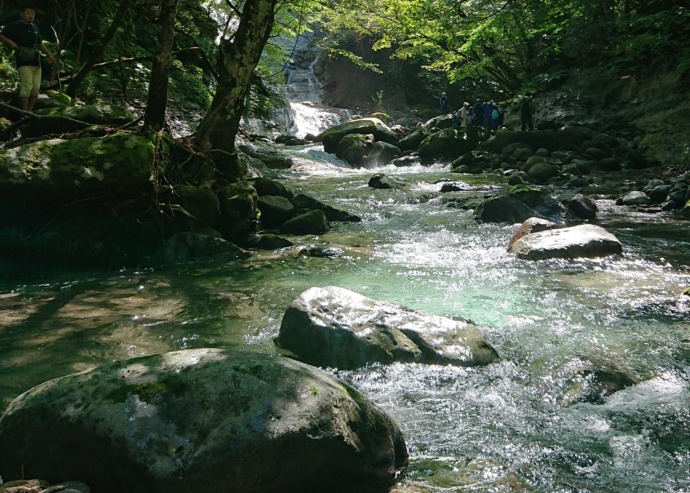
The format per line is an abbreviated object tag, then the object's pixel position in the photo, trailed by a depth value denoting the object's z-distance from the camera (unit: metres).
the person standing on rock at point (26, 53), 7.72
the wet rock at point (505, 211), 10.75
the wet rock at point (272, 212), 10.44
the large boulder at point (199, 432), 2.55
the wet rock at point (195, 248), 7.97
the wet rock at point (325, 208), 11.40
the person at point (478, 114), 24.94
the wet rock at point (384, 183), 15.42
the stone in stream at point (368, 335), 4.52
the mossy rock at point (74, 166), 6.62
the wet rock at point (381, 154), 21.95
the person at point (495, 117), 25.89
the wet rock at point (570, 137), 19.84
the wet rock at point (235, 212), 8.95
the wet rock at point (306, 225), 10.04
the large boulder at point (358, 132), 23.14
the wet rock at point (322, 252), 8.35
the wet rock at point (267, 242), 8.84
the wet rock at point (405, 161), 21.69
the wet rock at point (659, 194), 12.30
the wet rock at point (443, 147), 21.95
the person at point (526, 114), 24.41
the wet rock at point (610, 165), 17.34
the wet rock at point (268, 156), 18.39
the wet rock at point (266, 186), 10.97
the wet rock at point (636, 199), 12.23
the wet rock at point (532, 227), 9.06
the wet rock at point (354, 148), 22.17
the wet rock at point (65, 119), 7.71
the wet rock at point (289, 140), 25.62
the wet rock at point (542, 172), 16.14
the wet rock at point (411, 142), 23.99
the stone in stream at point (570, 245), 7.98
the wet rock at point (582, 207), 11.18
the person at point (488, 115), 26.20
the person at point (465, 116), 26.49
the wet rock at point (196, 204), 8.24
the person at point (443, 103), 32.28
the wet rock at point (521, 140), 20.48
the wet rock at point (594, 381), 3.91
